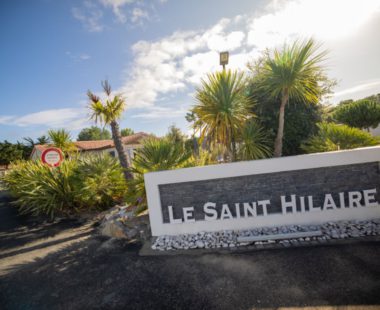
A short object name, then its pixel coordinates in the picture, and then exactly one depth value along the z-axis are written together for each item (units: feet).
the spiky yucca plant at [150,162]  17.13
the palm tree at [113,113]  24.86
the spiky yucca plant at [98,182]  22.04
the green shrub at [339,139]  17.95
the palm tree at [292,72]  17.65
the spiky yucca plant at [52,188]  22.76
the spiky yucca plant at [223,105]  17.89
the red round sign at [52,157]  21.54
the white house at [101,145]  81.46
